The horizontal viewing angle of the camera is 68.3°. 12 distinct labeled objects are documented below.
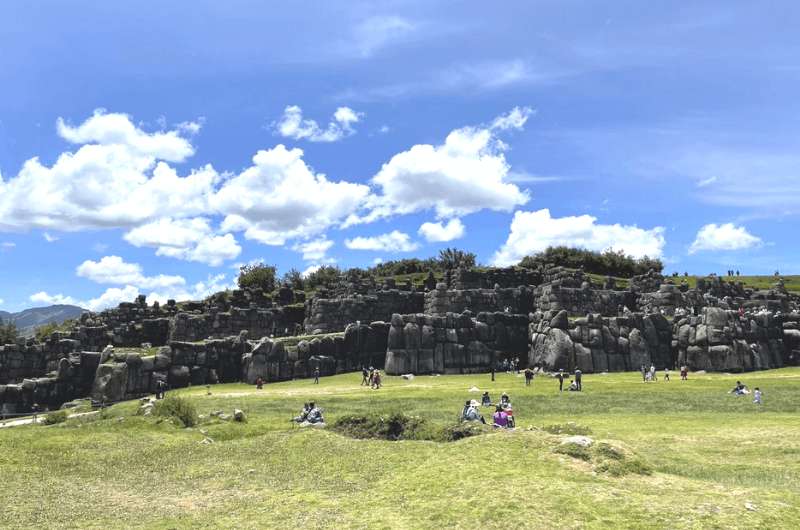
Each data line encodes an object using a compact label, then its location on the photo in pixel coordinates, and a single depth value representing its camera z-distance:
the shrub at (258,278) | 109.12
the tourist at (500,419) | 23.27
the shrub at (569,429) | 19.70
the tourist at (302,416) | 27.30
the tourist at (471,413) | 24.59
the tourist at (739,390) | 36.70
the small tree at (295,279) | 108.19
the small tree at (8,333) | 77.51
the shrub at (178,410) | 26.83
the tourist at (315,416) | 26.23
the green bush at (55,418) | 29.22
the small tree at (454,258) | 126.78
